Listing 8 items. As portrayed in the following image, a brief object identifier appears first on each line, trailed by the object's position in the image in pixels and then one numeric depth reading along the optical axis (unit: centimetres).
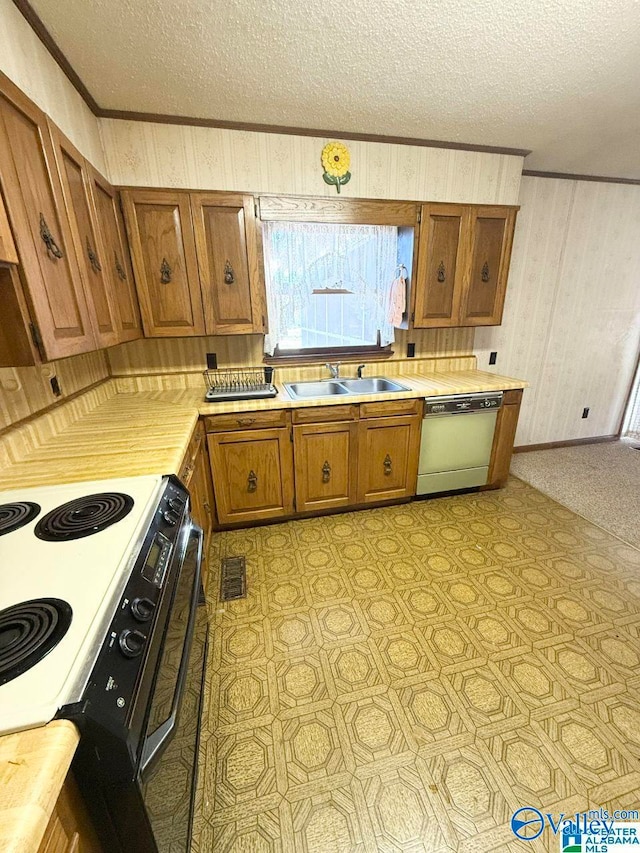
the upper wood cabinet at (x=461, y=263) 251
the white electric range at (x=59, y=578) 61
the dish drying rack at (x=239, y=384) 235
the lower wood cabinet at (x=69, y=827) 52
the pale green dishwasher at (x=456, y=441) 259
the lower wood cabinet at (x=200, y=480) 178
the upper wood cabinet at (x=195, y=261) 210
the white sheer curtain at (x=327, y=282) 253
